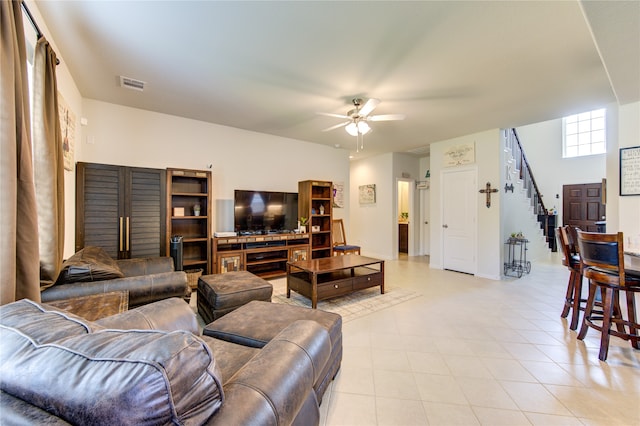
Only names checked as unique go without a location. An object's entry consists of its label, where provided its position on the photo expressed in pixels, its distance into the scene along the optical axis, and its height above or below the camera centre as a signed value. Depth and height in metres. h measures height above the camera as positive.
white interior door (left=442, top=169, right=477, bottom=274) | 5.06 -0.17
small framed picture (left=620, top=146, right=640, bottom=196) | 3.01 +0.46
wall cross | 4.75 +0.36
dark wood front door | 6.98 +0.14
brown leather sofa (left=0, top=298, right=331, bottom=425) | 0.58 -0.39
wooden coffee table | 3.22 -0.86
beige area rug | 3.21 -1.16
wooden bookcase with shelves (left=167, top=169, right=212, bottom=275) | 3.96 -0.04
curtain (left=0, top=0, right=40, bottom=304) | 1.22 +0.18
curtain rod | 1.76 +1.32
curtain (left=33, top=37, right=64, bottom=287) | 1.84 +0.34
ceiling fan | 3.22 +1.17
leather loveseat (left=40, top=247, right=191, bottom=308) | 1.85 -0.53
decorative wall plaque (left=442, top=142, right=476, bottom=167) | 5.03 +1.09
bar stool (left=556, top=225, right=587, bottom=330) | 2.67 -0.63
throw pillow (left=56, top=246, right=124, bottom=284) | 1.92 -0.43
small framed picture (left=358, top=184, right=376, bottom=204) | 7.01 +0.48
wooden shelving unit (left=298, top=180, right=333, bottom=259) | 5.12 +0.01
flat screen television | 4.49 +0.01
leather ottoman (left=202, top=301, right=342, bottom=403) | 1.64 -0.75
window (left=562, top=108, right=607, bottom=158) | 6.97 +2.06
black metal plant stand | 5.00 -0.97
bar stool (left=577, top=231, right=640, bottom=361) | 2.12 -0.56
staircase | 5.31 +0.17
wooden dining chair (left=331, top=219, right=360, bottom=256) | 5.61 -0.61
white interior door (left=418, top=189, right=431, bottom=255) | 7.19 -0.17
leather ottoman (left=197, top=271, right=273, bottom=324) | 2.50 -0.78
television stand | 4.14 -0.68
